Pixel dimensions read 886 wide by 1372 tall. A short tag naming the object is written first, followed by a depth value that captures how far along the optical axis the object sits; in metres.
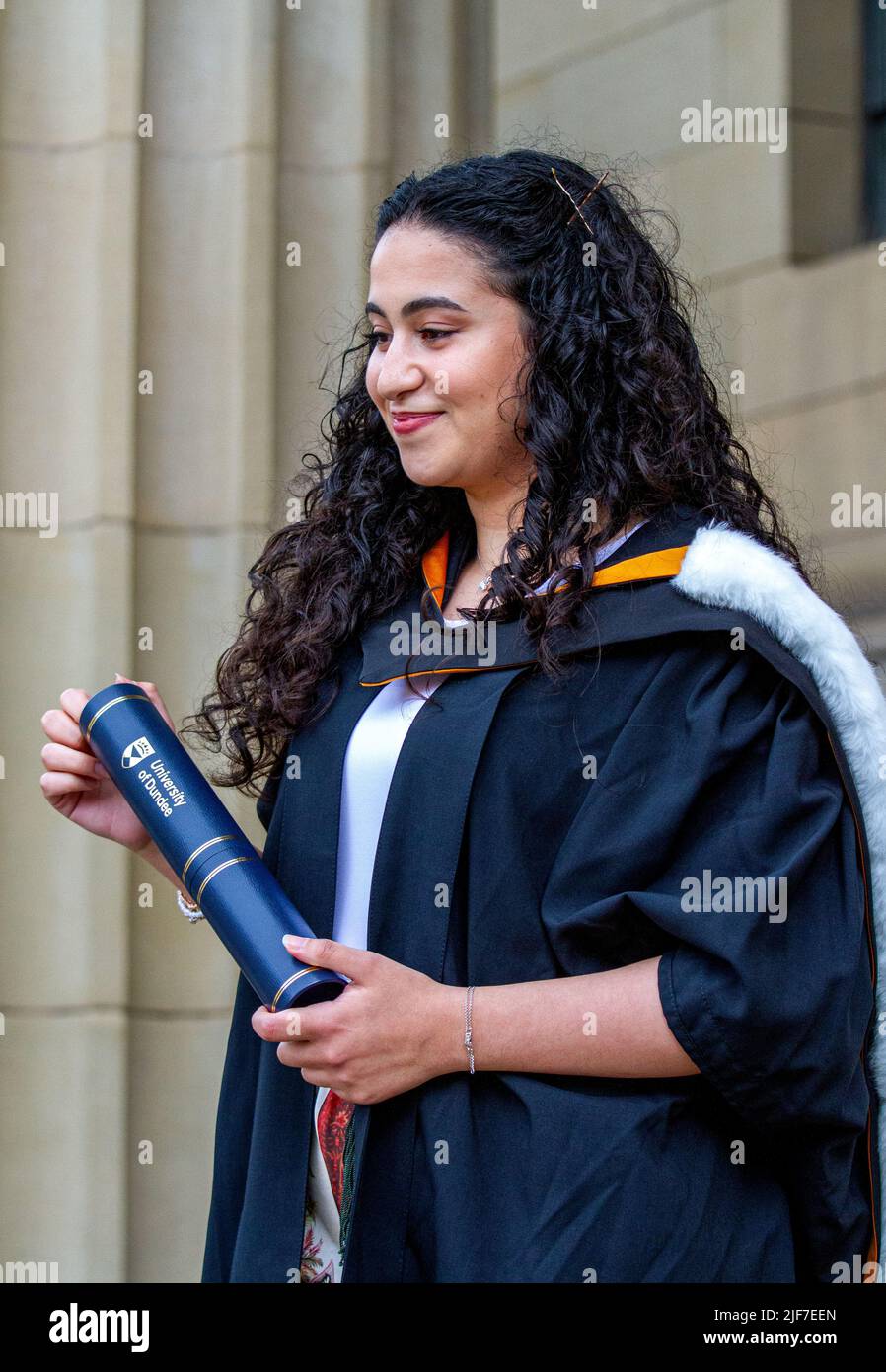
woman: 2.27
